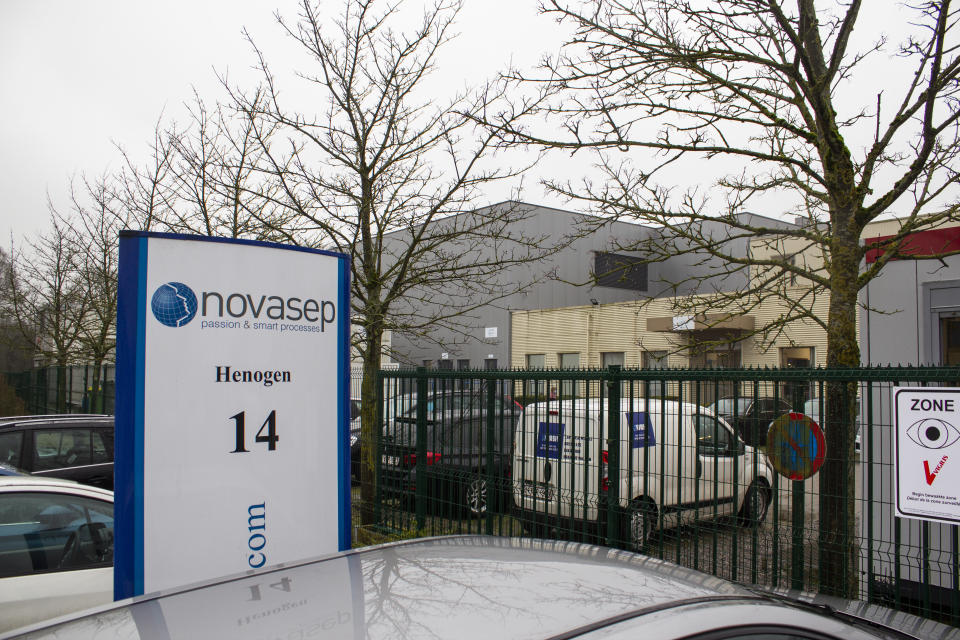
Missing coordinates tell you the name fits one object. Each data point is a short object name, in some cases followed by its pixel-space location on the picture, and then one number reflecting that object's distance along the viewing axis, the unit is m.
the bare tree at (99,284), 15.06
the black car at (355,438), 9.11
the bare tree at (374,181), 8.16
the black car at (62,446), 7.84
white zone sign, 3.77
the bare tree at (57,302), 17.08
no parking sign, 4.34
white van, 4.68
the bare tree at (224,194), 9.23
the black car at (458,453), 6.14
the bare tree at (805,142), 5.01
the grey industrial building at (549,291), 33.84
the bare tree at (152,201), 12.61
